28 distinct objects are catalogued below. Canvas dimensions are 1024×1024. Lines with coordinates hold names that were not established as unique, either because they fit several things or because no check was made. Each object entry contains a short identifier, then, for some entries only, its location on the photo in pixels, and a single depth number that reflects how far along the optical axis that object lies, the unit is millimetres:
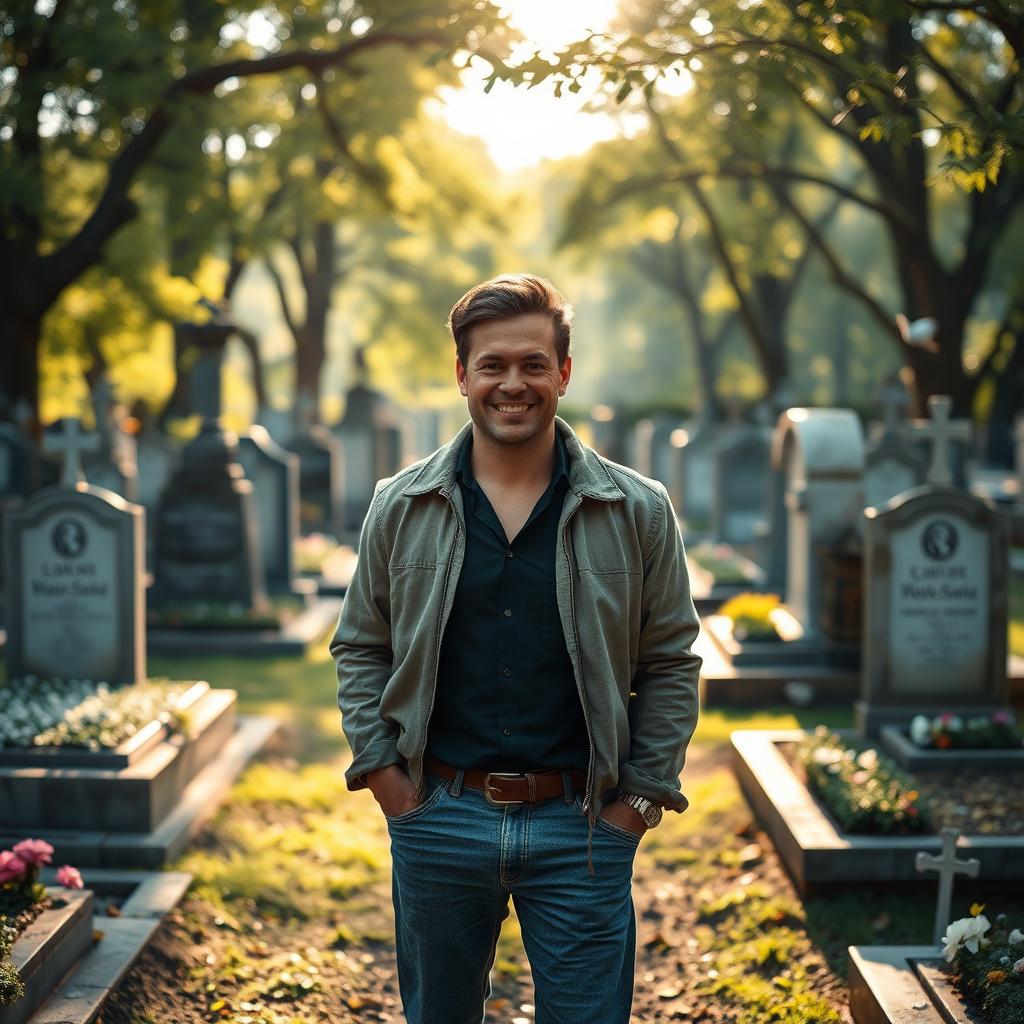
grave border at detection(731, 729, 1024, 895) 5316
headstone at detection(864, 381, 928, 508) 13424
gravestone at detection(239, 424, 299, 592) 13789
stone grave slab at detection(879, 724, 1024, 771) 6641
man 3033
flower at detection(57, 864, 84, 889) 4684
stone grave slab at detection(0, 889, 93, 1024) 4008
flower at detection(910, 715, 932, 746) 6801
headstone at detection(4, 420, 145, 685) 7551
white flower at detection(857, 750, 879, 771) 6103
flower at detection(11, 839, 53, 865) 4430
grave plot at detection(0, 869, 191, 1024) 4082
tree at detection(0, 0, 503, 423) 11141
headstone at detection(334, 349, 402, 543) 21094
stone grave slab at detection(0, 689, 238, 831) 5898
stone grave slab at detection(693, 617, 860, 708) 9156
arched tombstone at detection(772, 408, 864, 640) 9656
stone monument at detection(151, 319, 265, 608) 12016
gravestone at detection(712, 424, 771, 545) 17016
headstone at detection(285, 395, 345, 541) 18328
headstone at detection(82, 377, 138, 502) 14508
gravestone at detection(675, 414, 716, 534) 20109
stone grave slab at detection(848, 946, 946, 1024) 3889
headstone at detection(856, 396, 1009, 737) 7551
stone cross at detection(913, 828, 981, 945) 4695
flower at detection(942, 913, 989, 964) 3982
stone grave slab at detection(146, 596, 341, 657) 11195
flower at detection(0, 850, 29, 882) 4375
